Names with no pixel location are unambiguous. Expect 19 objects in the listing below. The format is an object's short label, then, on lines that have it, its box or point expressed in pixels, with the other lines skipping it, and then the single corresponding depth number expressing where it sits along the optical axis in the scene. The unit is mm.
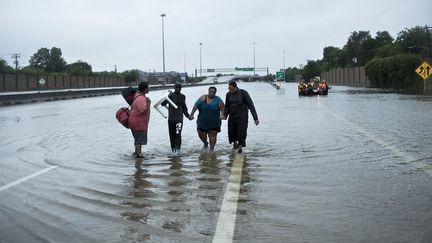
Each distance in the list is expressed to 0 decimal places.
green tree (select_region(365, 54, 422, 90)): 63625
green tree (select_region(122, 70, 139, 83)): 127312
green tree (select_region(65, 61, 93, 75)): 160662
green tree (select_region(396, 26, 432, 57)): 115625
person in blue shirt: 11953
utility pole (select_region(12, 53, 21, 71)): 122844
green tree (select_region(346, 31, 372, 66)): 150775
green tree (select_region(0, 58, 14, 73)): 88781
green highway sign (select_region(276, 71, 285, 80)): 89319
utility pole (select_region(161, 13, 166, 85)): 89812
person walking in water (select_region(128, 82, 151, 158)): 11016
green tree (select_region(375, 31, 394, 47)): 148612
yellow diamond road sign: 46500
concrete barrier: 39469
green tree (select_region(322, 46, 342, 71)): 170025
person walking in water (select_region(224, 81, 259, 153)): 11625
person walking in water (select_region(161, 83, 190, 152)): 11875
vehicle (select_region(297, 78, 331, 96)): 46319
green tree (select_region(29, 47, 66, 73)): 156125
